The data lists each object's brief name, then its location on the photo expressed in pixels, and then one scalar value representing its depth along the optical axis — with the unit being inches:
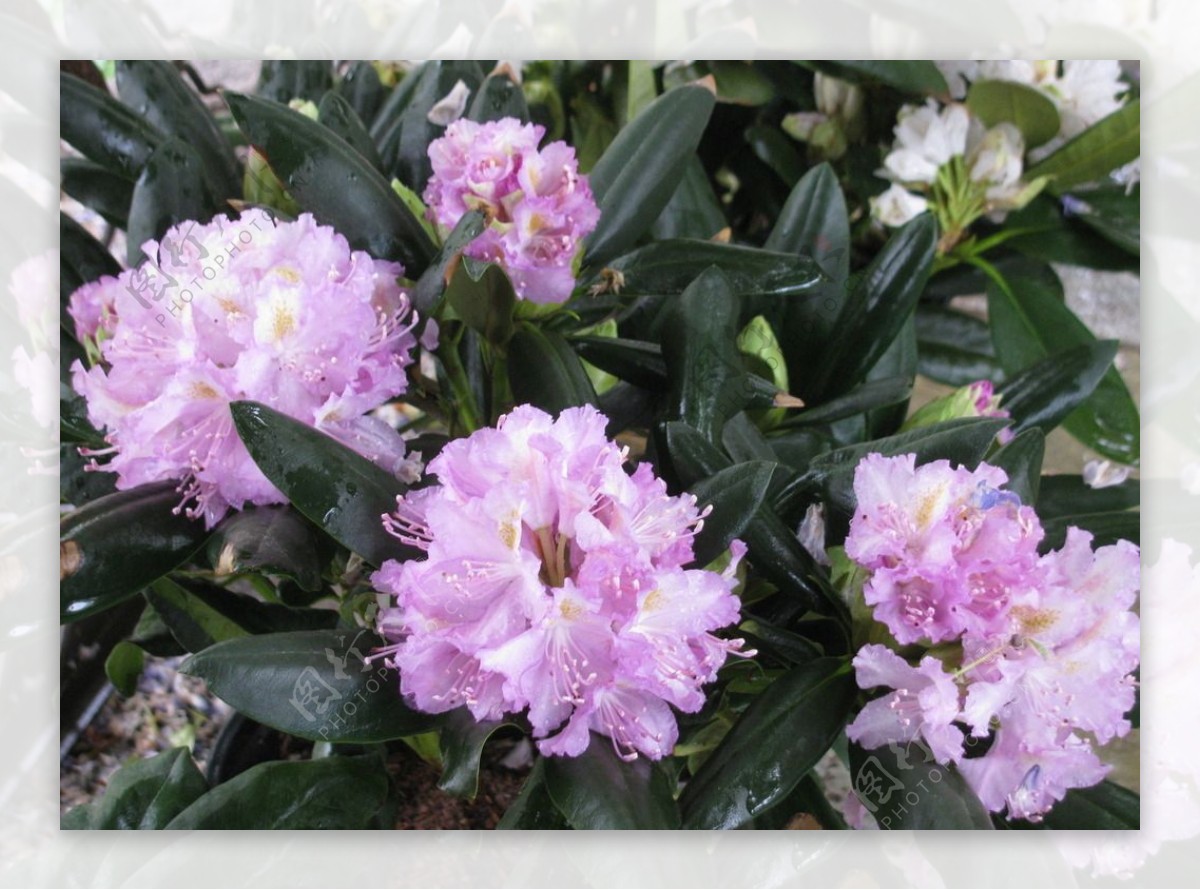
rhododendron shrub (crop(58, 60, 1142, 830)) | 26.5
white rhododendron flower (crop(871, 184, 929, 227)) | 45.7
